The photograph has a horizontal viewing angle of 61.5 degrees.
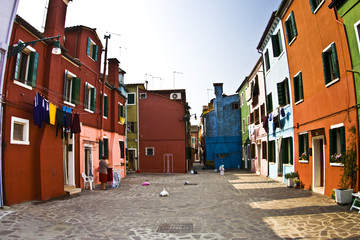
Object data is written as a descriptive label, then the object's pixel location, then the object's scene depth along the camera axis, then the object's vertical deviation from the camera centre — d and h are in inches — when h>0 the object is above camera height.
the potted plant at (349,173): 338.3 -32.3
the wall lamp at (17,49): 331.8 +113.4
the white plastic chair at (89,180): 565.0 -59.6
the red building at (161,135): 1114.1 +46.5
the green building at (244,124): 1152.5 +89.1
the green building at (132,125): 1153.7 +86.9
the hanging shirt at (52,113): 428.4 +51.0
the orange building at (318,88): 371.2 +81.1
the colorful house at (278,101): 609.6 +96.7
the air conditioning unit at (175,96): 1272.1 +214.4
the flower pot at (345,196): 337.7 -56.8
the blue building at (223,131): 1330.0 +68.9
